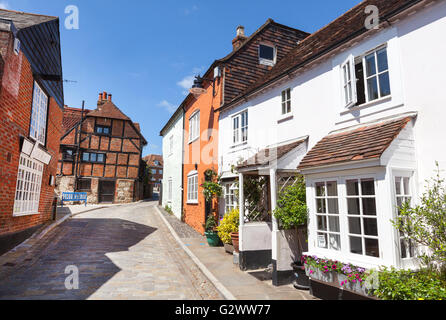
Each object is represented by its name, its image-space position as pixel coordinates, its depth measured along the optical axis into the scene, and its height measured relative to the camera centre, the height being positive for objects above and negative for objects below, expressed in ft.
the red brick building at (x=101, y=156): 89.45 +14.39
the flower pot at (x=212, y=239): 33.01 -4.91
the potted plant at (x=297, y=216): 19.30 -1.27
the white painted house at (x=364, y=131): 14.64 +4.63
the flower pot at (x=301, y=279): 19.02 -5.58
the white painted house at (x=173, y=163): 55.57 +8.11
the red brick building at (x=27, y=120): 23.03 +7.99
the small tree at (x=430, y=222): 13.32 -1.13
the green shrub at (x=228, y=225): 28.56 -2.75
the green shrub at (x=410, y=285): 11.82 -3.87
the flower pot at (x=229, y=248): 29.23 -5.32
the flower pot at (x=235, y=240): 25.89 -4.01
